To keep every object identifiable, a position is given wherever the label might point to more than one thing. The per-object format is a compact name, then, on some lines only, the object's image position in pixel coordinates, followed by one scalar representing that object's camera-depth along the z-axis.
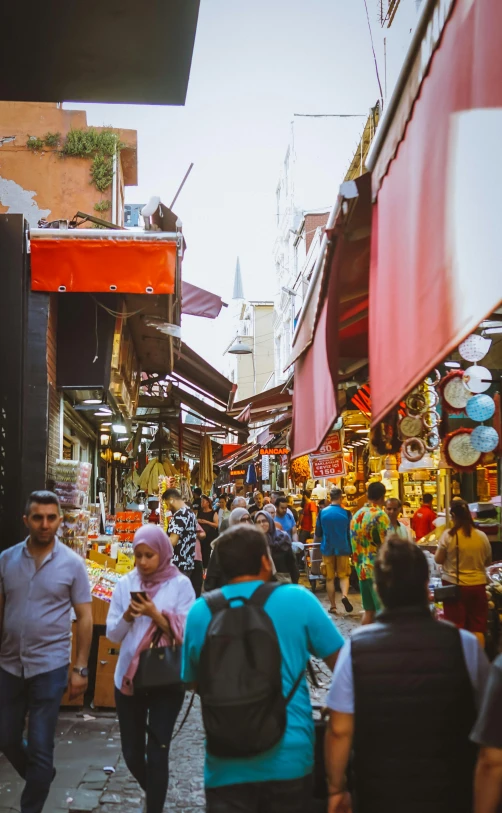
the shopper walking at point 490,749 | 2.53
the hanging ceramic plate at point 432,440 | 10.00
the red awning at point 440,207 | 2.10
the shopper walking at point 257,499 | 24.56
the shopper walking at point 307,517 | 20.97
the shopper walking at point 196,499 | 18.54
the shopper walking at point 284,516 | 15.77
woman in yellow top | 8.98
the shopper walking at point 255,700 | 3.01
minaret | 95.25
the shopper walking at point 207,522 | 15.11
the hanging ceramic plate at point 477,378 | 8.72
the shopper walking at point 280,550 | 11.88
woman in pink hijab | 4.61
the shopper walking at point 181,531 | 11.10
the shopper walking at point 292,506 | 24.78
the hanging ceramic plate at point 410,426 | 9.88
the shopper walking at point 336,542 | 13.84
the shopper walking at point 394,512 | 11.12
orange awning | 8.76
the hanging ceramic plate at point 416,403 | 9.85
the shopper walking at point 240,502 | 13.45
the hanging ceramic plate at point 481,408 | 8.60
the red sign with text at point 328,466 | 15.72
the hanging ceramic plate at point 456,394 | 9.05
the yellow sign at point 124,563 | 9.88
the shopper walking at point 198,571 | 11.97
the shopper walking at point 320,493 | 22.28
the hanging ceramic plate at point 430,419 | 9.84
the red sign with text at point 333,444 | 15.45
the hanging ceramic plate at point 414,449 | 10.02
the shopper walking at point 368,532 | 10.43
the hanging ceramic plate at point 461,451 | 9.06
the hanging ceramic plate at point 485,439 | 8.55
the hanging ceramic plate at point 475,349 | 8.49
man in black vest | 2.85
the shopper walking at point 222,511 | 19.69
